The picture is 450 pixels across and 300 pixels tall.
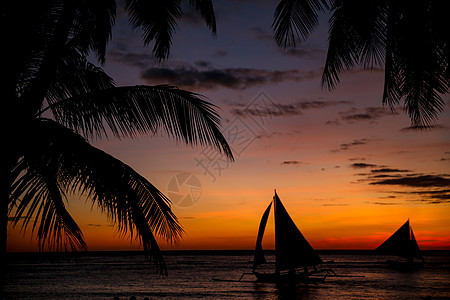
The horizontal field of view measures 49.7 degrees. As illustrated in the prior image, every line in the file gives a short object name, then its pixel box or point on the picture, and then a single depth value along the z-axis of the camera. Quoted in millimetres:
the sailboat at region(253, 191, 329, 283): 32750
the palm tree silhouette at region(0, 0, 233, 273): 5906
